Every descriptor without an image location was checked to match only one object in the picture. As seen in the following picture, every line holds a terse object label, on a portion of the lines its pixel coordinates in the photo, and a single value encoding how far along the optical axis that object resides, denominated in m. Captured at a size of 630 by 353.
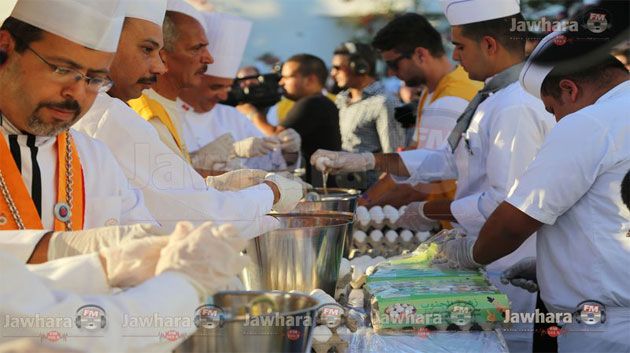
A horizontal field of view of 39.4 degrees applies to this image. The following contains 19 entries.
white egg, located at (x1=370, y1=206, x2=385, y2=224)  3.40
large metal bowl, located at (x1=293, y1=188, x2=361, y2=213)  2.77
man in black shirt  5.21
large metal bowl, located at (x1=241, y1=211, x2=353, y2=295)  2.21
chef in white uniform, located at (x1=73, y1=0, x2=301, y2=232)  2.41
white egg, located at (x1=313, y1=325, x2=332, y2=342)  1.95
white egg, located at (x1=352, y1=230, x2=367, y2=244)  3.34
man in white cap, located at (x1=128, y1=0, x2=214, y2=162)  3.50
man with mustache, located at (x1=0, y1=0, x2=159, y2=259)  1.82
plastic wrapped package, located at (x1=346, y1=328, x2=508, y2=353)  2.02
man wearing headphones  5.39
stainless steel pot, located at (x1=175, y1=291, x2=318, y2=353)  1.47
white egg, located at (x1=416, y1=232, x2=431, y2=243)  3.48
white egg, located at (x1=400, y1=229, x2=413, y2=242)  3.43
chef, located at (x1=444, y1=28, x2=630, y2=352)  2.33
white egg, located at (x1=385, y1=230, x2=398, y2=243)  3.39
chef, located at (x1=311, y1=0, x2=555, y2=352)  3.04
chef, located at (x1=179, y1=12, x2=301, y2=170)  4.24
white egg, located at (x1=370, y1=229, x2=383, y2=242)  3.37
